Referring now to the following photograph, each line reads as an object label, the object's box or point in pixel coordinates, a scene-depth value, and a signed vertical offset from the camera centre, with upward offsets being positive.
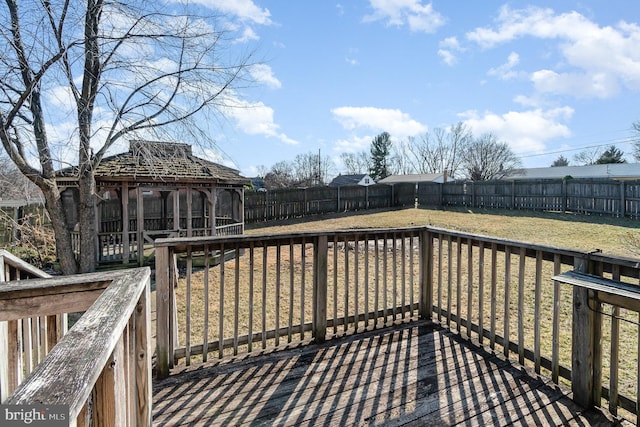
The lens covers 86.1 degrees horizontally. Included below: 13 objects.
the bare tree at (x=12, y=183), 8.14 +0.40
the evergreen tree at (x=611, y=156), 34.21 +3.93
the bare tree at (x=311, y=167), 40.09 +3.63
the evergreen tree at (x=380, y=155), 43.62 +5.33
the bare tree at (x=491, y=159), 34.94 +3.74
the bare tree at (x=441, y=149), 38.88 +5.68
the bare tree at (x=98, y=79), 5.56 +2.12
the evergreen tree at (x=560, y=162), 44.78 +4.40
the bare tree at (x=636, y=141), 26.83 +4.60
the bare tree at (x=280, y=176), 34.93 +2.25
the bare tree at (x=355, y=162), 46.53 +4.71
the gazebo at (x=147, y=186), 7.05 +0.34
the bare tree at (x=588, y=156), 39.62 +4.65
